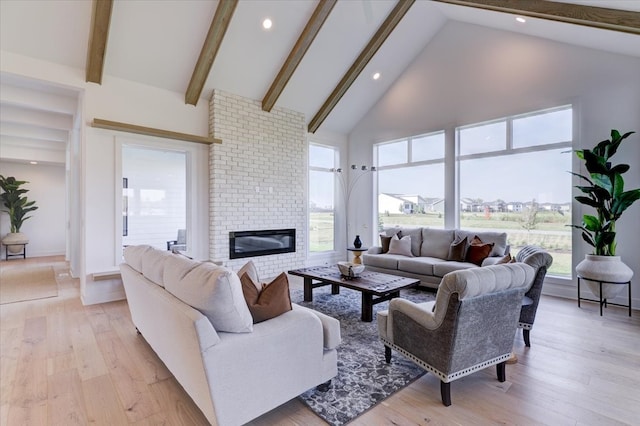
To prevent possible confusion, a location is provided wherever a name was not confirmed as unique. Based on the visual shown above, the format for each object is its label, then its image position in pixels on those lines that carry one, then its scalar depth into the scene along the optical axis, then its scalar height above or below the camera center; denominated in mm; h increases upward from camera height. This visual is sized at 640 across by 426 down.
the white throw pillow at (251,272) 2179 -437
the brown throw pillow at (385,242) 5738 -558
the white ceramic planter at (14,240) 7727 -687
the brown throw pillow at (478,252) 4562 -592
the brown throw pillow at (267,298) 1944 -548
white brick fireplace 5273 +707
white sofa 1621 -771
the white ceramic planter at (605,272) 3656 -727
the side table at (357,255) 4520 -636
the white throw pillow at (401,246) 5406 -593
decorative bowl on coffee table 3910 -728
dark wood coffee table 3467 -838
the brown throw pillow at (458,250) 4785 -597
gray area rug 2018 -1261
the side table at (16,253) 7853 -1020
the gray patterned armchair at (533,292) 2705 -743
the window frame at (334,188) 7117 +592
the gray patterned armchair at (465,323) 1940 -750
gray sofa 4613 -734
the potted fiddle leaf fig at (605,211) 3695 +8
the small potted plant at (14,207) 7719 +161
